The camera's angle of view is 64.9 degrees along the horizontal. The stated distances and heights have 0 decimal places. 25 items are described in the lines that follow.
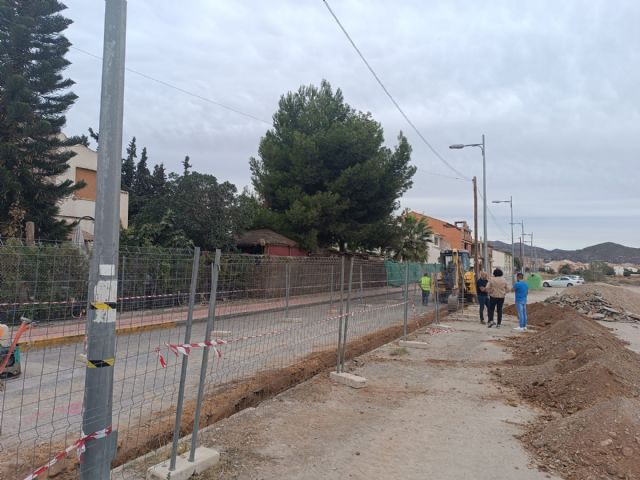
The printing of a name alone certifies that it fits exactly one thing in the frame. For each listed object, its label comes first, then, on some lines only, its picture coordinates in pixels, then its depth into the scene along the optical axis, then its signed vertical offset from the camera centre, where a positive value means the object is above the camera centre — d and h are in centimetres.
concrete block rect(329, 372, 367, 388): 732 -156
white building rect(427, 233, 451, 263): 6699 +439
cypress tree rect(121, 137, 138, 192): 3978 +817
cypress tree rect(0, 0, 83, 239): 1670 +542
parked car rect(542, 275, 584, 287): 5792 -34
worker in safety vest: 1564 -36
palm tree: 2839 +238
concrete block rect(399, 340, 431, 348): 1101 -152
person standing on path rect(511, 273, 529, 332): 1485 -72
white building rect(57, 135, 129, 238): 2264 +351
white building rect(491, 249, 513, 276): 11229 +423
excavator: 2058 -12
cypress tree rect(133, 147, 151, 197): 4072 +721
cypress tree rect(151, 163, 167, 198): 4072 +745
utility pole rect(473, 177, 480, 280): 2880 +390
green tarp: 1274 +7
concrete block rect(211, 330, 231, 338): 822 -121
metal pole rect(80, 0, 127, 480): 329 +0
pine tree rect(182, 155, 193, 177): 4788 +1011
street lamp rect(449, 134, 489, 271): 2481 +444
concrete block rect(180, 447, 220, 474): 420 -160
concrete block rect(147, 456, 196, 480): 395 -161
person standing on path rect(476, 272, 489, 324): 1638 -49
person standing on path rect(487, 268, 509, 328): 1502 -38
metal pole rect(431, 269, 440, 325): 1515 -95
